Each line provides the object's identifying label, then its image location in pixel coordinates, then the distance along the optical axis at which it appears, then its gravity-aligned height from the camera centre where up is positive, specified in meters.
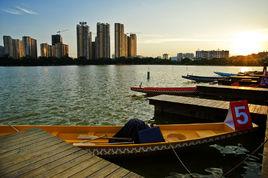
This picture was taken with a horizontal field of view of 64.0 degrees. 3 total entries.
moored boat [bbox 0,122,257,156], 7.64 -2.74
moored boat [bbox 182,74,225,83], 43.44 -1.84
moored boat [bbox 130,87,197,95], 24.33 -2.39
